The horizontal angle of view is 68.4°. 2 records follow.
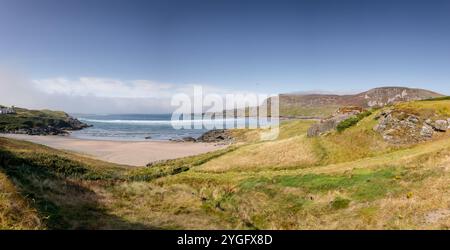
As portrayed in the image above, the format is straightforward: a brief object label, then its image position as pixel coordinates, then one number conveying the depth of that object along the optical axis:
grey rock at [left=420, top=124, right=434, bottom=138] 34.34
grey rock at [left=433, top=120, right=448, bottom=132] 33.59
